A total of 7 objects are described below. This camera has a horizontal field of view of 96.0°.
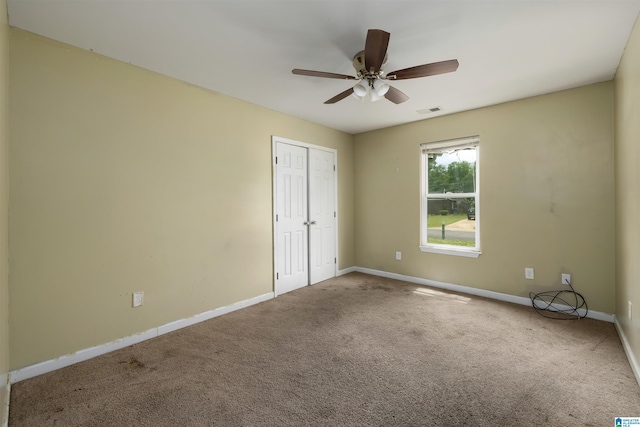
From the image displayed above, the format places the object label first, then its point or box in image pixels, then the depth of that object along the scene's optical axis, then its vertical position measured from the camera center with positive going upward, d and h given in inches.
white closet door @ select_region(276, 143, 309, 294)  155.4 -2.9
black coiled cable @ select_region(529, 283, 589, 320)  122.1 -41.5
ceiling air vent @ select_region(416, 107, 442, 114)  148.8 +53.0
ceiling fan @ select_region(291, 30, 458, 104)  73.2 +41.9
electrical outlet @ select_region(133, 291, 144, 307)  102.5 -30.4
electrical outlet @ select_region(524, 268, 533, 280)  135.6 -29.5
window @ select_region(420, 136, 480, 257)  155.3 +7.8
